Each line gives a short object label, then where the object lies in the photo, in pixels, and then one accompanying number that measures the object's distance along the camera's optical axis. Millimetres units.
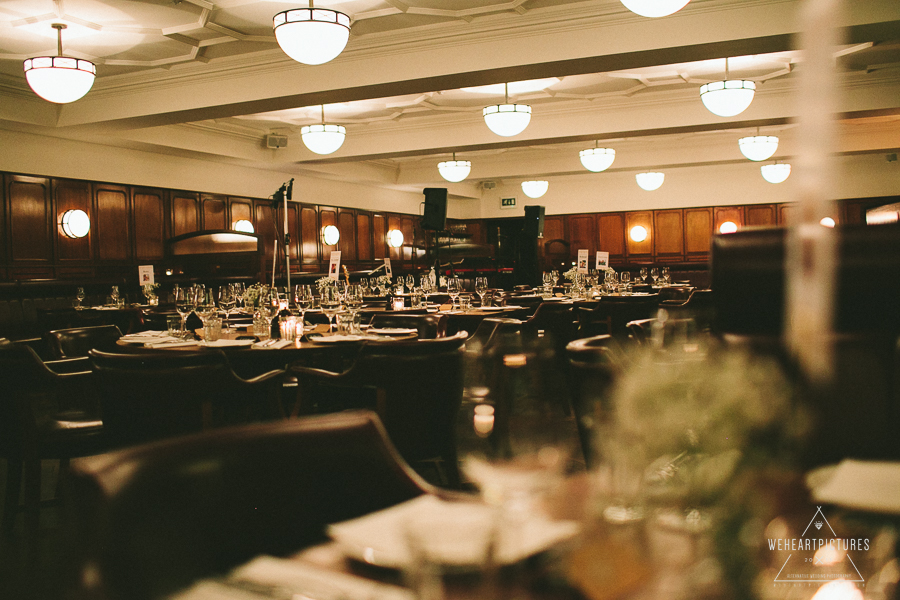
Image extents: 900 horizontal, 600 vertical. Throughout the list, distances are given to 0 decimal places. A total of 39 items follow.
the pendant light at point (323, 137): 8695
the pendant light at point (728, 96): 7344
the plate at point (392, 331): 4223
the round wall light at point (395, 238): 16500
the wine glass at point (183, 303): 4223
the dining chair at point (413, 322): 4551
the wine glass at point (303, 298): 5209
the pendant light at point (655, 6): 4254
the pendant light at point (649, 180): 13297
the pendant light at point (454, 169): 11672
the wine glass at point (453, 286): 7495
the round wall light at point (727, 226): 16125
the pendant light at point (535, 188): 14281
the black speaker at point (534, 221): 13953
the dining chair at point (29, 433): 2762
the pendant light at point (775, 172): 12867
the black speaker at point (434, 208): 10859
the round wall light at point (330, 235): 14354
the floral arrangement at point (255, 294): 4715
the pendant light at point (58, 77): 5848
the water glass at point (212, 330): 3920
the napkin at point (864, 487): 861
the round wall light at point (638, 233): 16922
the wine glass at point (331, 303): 4493
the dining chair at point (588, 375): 2008
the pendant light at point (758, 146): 10312
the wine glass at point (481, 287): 6980
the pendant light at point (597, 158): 11016
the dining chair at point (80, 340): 3846
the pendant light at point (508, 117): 7992
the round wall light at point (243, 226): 12328
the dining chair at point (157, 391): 2754
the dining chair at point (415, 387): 2967
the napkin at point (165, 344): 3600
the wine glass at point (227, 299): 4650
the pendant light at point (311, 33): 5012
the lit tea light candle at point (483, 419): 862
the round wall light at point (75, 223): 9594
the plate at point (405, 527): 756
